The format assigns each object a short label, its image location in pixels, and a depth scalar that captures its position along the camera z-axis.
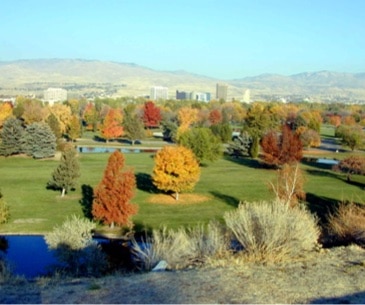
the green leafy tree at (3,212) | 34.61
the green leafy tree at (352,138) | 81.19
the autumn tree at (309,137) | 85.50
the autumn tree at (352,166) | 56.00
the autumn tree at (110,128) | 90.06
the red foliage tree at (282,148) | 61.25
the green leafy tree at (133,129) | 89.88
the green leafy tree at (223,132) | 90.94
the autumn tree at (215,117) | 115.81
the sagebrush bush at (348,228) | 17.55
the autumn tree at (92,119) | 111.12
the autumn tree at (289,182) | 38.75
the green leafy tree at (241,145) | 78.81
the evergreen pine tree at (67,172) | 44.47
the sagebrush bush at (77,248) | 22.39
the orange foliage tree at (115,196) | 35.19
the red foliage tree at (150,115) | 117.06
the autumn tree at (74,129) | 88.50
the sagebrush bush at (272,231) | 14.08
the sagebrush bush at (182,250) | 14.43
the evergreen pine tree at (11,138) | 69.94
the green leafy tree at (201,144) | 62.94
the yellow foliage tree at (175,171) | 44.75
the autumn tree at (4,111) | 88.03
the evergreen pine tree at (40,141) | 69.75
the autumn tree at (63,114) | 94.15
